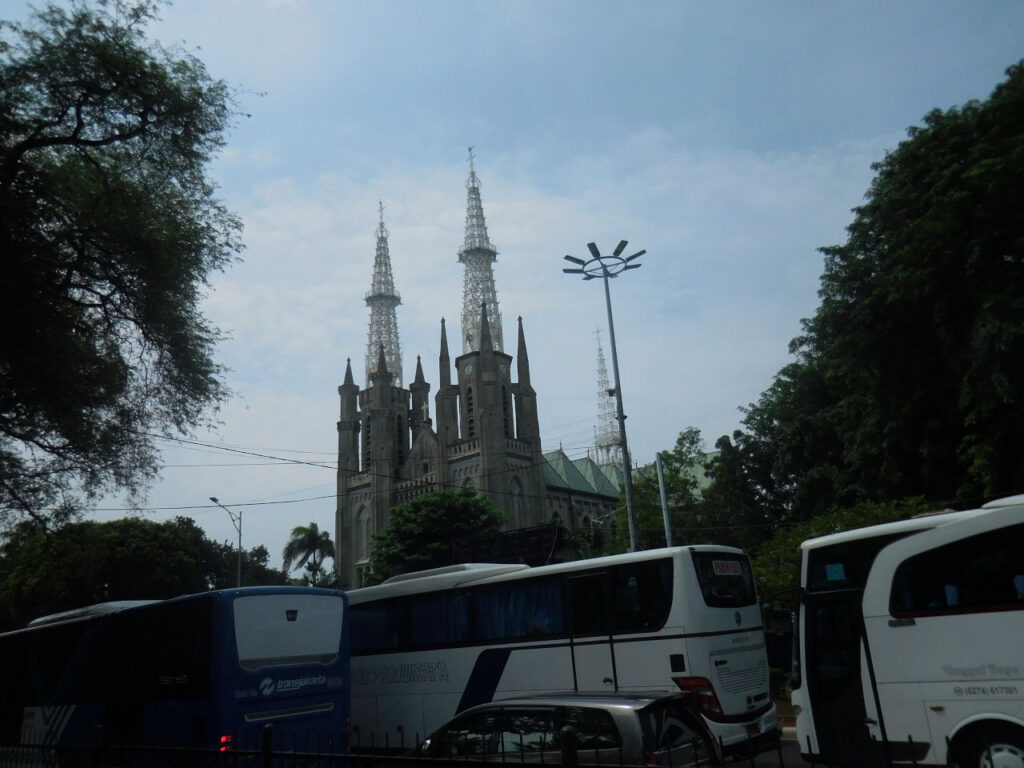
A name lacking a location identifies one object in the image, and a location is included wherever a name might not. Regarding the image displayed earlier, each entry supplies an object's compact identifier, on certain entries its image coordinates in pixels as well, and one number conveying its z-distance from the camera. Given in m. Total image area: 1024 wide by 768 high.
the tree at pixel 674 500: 38.34
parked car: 6.18
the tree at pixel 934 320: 17.91
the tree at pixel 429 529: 41.75
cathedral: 63.09
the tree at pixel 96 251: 11.73
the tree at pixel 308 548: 68.50
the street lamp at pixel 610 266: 23.39
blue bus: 10.05
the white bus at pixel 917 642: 7.55
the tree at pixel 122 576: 38.16
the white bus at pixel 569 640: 10.32
